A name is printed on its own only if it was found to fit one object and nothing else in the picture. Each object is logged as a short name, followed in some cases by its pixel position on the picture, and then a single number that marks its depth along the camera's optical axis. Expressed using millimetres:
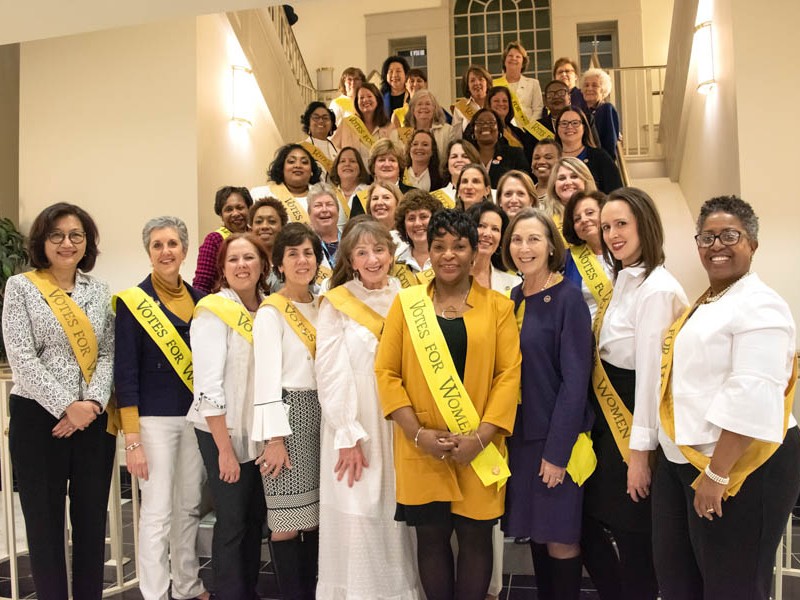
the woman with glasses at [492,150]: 4492
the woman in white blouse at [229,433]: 2451
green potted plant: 5176
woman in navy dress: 2072
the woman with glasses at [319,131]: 5180
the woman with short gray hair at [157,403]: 2566
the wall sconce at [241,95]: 6340
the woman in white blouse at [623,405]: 2045
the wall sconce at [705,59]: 5246
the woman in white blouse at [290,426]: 2369
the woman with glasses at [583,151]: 4191
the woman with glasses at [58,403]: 2406
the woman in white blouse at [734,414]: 1582
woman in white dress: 2307
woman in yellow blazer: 2107
